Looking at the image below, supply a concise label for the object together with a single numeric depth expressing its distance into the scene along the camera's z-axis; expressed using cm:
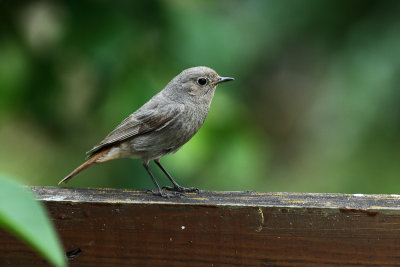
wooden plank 475
